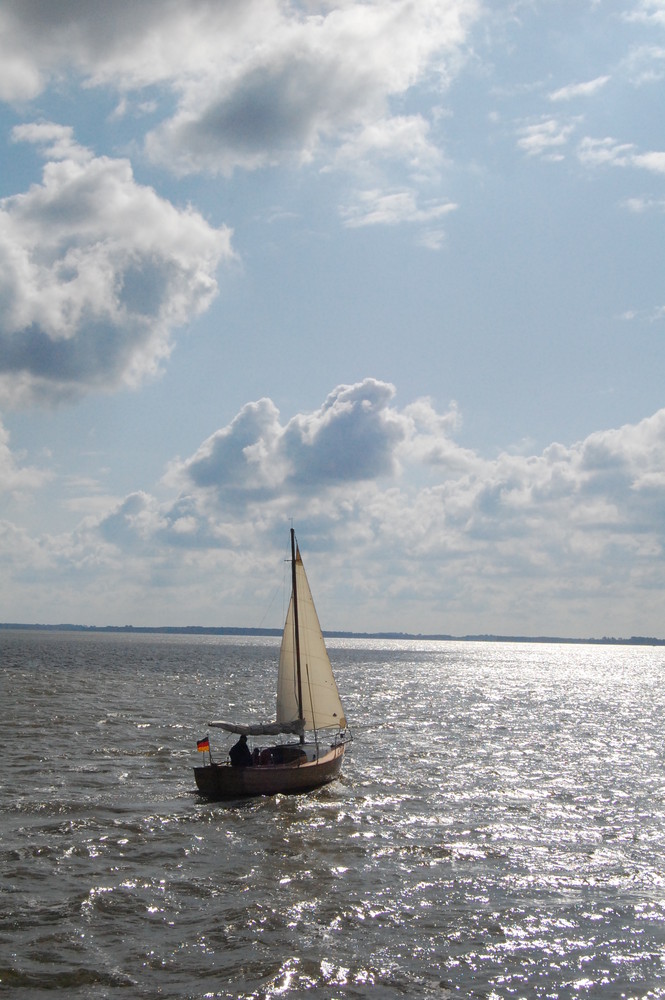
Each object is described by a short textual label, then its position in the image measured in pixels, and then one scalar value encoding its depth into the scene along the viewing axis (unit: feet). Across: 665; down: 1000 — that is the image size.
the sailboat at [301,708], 120.26
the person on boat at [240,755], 118.01
